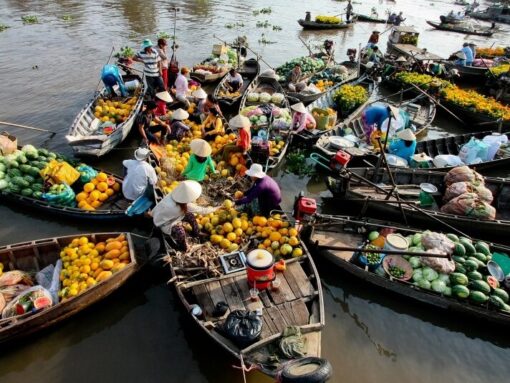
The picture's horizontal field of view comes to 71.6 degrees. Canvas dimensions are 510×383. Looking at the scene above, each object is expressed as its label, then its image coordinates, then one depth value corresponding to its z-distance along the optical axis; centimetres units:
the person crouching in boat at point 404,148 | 1189
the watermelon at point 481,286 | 752
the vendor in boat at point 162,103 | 1262
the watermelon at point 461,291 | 744
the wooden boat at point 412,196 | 947
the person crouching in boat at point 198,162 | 927
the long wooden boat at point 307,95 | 1619
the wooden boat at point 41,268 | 643
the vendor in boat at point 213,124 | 1249
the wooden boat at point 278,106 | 1180
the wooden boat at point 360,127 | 1212
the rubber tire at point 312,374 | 466
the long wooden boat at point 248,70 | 1997
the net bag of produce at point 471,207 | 941
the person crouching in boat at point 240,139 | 1106
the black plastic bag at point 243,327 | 585
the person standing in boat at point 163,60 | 1513
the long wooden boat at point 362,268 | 743
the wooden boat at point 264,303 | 593
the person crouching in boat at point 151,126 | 1159
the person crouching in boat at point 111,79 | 1420
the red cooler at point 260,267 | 661
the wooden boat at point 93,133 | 1158
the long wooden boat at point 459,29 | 4047
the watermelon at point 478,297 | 737
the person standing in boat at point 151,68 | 1395
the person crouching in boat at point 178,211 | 722
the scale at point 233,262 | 738
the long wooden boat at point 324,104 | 1323
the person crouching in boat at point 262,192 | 833
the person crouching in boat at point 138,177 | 909
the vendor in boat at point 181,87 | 1445
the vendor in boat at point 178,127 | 1209
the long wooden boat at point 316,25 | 3488
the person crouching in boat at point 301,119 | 1276
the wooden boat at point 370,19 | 4158
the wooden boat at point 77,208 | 931
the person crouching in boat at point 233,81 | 1694
